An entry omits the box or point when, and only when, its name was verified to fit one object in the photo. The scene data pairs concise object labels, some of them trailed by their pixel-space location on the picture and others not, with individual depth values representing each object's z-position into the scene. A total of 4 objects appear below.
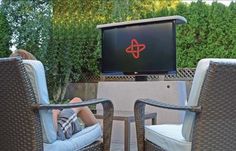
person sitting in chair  1.94
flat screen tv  3.84
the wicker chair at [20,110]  1.67
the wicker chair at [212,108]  1.62
